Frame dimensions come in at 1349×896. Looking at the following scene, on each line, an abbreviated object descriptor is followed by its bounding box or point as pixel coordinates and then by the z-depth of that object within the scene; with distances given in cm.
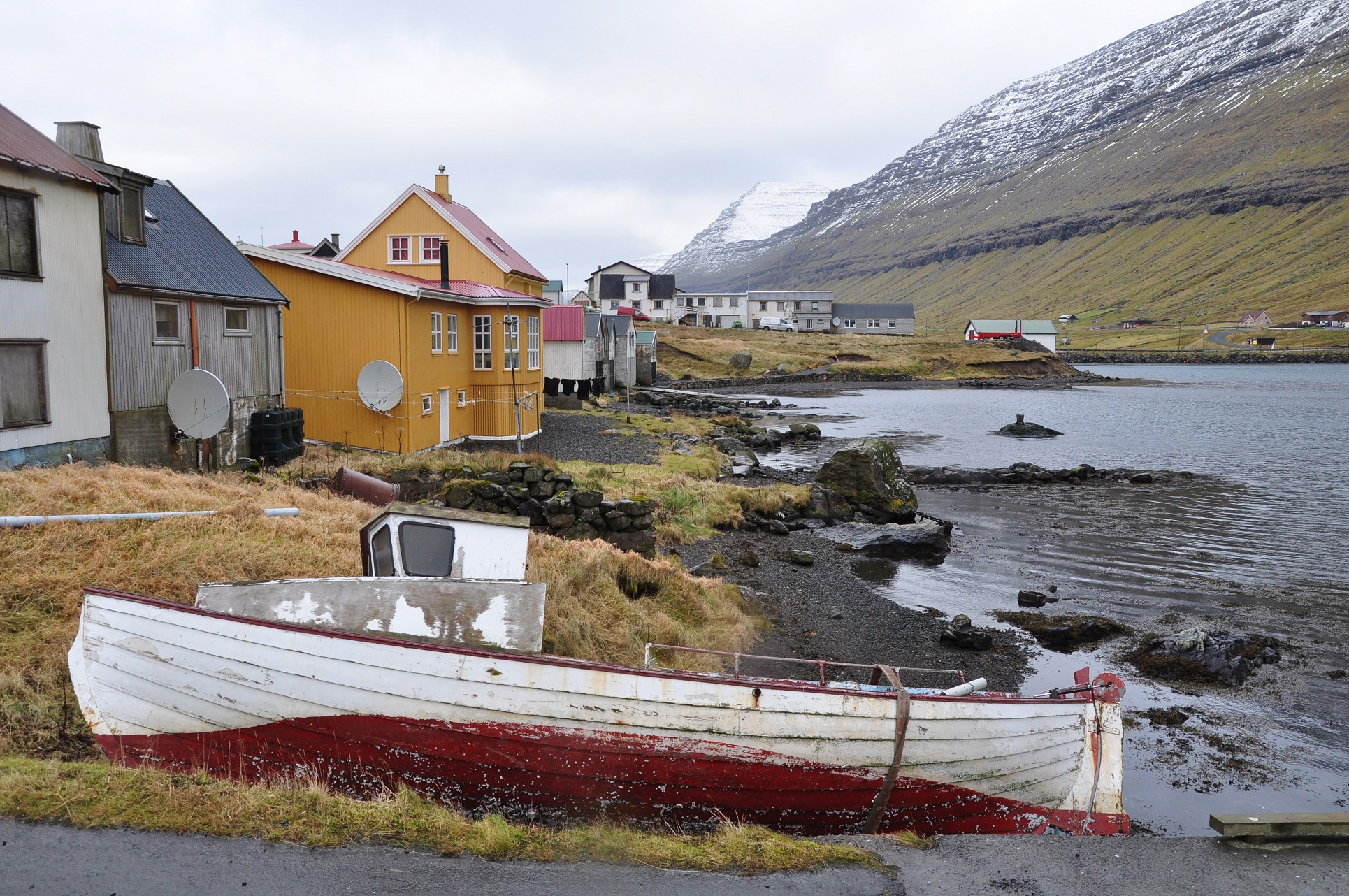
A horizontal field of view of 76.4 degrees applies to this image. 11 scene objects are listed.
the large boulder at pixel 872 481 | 2995
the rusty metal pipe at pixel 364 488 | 1903
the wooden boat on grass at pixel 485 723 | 824
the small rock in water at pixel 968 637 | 1697
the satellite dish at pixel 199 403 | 2081
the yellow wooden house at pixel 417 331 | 2764
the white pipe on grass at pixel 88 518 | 1121
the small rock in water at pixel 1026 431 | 5878
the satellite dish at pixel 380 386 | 2666
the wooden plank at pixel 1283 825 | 880
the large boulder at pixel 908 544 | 2488
